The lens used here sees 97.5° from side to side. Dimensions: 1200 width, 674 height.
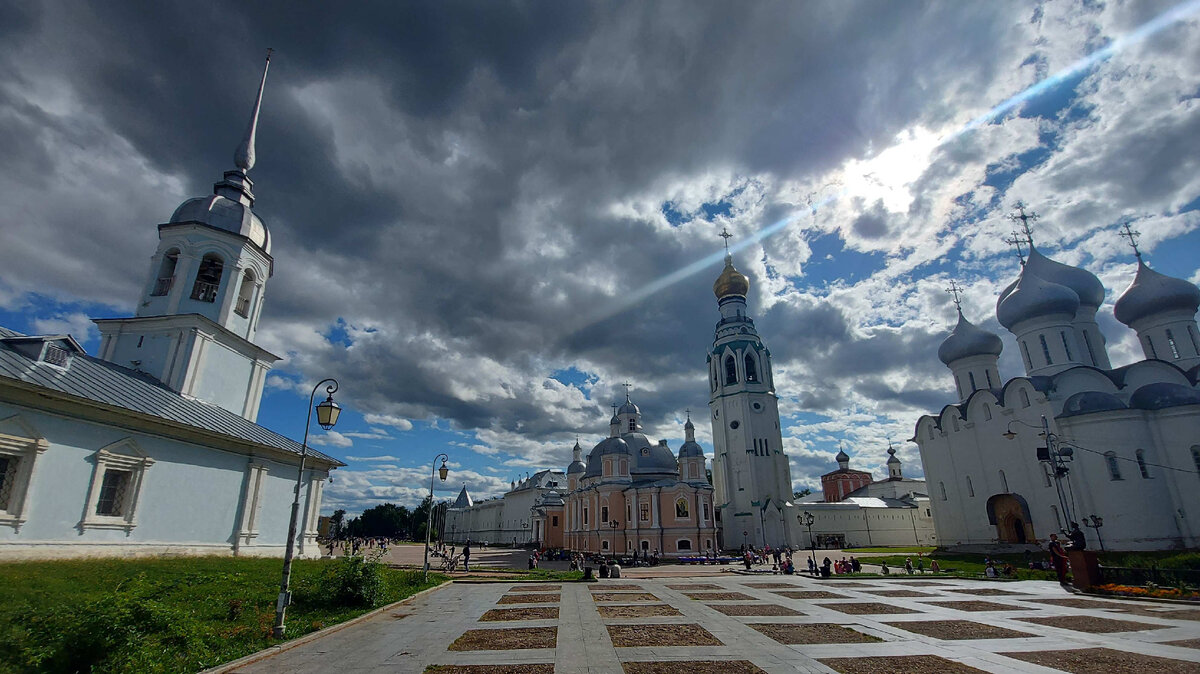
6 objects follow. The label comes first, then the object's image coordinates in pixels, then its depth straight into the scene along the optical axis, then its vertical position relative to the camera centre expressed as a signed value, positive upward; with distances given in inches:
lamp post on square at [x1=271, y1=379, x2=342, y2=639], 383.9 +1.8
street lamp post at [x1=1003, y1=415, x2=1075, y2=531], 811.3 +88.4
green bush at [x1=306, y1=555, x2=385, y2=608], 527.2 -64.5
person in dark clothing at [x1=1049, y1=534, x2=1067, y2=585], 750.8 -63.1
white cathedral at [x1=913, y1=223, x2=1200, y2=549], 1116.5 +211.0
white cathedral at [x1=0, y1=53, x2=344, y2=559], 527.8 +107.7
